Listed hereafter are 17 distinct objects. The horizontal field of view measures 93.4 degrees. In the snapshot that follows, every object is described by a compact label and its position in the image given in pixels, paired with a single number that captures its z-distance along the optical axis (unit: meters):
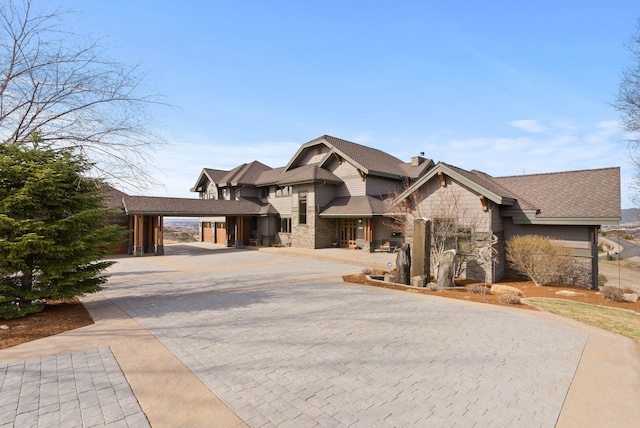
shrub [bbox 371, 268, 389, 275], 14.84
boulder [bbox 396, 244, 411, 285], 13.07
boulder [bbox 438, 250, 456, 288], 12.36
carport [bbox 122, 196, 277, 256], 23.27
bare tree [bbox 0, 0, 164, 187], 7.87
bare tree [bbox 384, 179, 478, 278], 14.51
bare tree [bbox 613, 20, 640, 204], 13.58
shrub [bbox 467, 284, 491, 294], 11.55
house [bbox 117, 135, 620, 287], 13.98
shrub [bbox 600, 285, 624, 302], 10.65
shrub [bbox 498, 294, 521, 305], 9.95
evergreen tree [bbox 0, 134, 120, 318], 7.61
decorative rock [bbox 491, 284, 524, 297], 11.39
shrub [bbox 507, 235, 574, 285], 12.67
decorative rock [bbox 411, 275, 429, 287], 12.55
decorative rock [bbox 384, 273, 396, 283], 13.40
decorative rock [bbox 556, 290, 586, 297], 11.34
